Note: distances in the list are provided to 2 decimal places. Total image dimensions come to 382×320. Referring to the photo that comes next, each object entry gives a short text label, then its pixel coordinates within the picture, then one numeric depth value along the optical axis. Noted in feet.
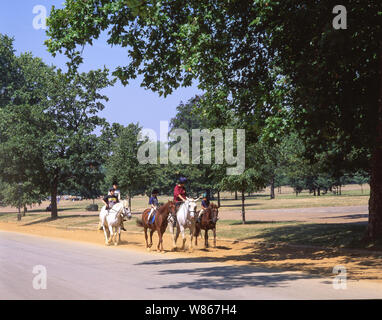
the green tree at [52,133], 163.43
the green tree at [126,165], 178.91
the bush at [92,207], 263.49
